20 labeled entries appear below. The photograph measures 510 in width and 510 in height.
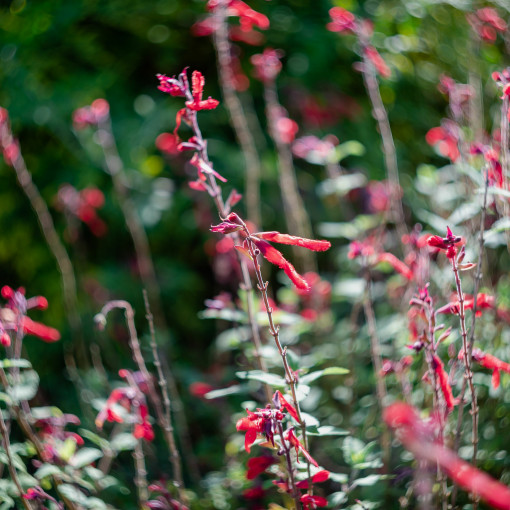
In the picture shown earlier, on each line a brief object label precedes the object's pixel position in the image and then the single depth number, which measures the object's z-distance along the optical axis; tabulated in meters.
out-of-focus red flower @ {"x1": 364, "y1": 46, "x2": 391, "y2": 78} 0.70
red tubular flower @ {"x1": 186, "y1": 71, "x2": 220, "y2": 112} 0.58
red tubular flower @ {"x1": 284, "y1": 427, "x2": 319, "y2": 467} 0.56
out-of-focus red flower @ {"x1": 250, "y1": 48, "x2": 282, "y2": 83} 0.78
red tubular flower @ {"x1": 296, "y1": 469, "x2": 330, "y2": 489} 0.59
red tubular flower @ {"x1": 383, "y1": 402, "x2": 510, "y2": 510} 0.47
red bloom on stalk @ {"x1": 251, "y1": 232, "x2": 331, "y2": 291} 0.53
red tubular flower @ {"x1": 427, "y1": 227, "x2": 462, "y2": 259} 0.55
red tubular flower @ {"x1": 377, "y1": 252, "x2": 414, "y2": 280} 0.63
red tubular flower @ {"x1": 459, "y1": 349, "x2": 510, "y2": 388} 0.58
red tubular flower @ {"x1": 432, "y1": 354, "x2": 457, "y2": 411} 0.56
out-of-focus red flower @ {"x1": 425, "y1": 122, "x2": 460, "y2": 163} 0.72
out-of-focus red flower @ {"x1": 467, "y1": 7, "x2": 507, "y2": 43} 0.74
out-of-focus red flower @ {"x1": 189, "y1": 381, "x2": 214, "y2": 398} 0.77
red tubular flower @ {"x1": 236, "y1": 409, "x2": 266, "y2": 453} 0.56
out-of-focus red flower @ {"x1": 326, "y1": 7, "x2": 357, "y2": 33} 0.70
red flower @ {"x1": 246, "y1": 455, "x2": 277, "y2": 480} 0.59
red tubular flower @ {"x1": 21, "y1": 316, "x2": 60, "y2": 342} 0.63
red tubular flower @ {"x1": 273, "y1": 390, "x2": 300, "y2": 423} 0.57
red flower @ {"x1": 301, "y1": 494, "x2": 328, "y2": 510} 0.58
